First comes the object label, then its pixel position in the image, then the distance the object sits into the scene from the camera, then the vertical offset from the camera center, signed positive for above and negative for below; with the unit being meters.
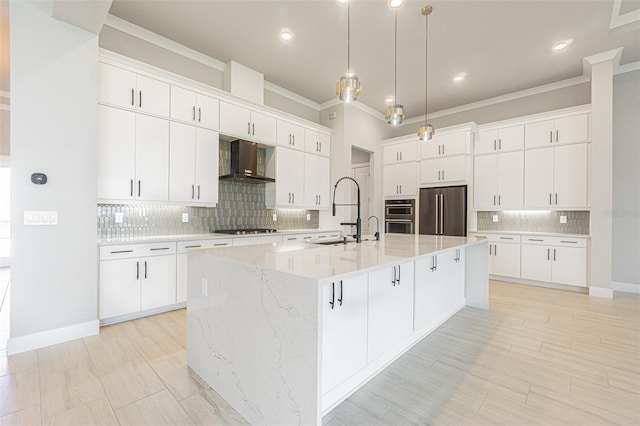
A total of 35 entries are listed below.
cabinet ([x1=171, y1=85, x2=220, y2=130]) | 3.52 +1.34
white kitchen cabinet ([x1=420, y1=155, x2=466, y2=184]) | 5.28 +0.83
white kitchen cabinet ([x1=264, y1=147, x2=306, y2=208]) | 4.72 +0.55
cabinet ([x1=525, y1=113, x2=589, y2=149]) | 4.36 +1.33
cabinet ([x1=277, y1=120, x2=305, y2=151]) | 4.73 +1.32
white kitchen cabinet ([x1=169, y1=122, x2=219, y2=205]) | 3.55 +0.60
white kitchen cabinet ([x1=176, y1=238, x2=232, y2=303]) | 3.37 -0.67
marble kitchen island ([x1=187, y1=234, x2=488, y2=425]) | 1.31 -0.66
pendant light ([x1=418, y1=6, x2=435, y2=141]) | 3.11 +1.01
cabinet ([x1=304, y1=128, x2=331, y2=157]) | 5.20 +1.32
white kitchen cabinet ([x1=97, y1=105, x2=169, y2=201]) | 2.99 +0.61
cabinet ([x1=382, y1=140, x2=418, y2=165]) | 5.88 +1.29
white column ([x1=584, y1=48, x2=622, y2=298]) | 3.96 +0.63
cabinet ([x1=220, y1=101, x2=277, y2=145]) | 4.01 +1.32
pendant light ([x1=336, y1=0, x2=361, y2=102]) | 2.48 +1.09
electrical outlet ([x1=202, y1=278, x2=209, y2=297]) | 1.91 -0.52
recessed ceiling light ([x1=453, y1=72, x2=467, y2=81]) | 4.55 +2.23
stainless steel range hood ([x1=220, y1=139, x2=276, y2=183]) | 4.12 +0.74
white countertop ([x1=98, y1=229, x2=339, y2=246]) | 2.99 -0.34
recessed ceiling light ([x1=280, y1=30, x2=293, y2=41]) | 3.56 +2.26
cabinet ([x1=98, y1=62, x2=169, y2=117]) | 2.96 +1.34
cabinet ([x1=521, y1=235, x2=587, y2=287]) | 4.29 -0.74
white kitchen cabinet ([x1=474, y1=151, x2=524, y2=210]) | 4.96 +0.58
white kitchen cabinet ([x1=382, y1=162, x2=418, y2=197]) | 5.89 +0.71
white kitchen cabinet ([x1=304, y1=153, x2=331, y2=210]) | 5.21 +0.57
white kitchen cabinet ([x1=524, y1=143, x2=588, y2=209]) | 4.37 +0.59
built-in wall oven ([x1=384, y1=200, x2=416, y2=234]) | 5.93 -0.09
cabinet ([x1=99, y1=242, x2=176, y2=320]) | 2.87 -0.73
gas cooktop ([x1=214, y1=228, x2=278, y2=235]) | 4.17 -0.31
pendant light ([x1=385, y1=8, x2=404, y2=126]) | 3.02 +1.05
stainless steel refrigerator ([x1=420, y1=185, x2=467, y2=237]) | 5.21 +0.03
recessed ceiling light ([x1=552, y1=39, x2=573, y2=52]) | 3.68 +2.24
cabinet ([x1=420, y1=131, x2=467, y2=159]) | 5.30 +1.30
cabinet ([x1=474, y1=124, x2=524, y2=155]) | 4.94 +1.32
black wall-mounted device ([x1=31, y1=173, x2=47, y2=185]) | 2.42 +0.27
